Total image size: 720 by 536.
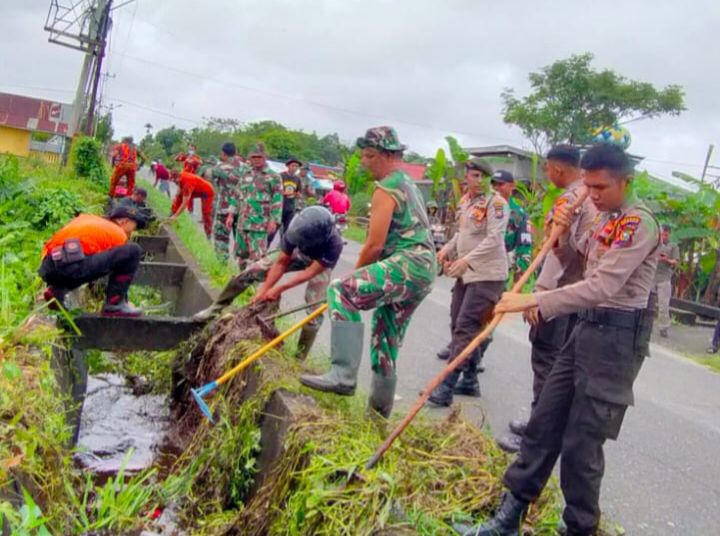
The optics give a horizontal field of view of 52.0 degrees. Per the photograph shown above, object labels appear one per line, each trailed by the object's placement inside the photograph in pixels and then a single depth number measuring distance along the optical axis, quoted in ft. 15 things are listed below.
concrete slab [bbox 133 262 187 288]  27.89
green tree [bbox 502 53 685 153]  106.32
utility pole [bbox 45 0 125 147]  80.68
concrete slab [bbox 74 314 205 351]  18.26
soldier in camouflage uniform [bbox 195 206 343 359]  16.51
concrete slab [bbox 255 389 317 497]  12.32
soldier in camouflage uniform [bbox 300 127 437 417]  13.14
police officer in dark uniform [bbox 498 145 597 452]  14.07
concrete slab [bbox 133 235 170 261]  36.37
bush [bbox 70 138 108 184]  62.12
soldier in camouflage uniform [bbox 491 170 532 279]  25.39
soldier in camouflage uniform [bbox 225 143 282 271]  30.55
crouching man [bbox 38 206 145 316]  17.17
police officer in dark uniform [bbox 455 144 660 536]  10.00
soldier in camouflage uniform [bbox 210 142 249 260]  36.86
